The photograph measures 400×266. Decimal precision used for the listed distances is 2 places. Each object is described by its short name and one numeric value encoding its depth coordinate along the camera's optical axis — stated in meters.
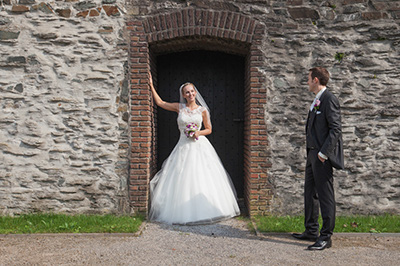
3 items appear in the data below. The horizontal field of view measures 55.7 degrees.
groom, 4.24
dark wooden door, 6.58
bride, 5.45
